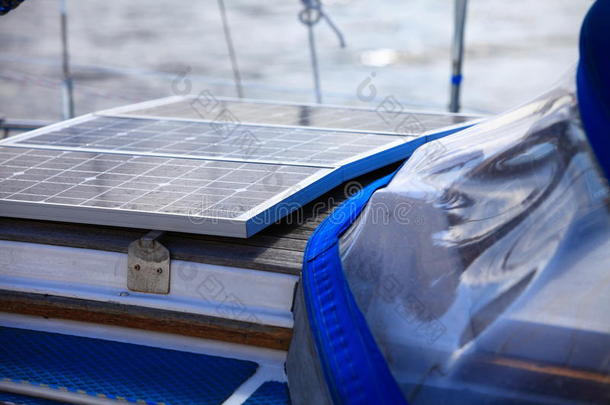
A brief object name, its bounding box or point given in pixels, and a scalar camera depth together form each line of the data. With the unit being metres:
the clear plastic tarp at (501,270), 2.86
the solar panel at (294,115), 5.75
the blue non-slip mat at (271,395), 3.56
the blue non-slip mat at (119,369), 3.63
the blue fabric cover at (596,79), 2.92
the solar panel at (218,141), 4.97
